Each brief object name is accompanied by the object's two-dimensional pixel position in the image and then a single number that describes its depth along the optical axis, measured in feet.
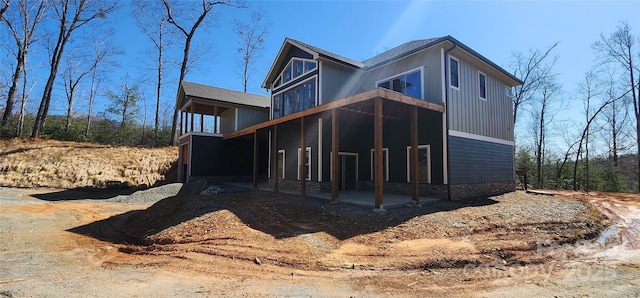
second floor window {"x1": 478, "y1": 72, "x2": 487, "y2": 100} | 40.34
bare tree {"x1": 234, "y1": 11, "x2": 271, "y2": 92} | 104.99
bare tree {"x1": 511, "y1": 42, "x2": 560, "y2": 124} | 81.35
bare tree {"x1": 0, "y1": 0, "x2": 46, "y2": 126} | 65.74
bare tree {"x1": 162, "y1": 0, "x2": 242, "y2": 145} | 79.25
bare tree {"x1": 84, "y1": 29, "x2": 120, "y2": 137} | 93.09
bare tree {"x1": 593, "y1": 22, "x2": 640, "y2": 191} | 73.51
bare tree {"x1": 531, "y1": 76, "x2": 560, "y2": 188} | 77.56
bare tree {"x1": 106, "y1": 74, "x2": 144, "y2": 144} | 85.20
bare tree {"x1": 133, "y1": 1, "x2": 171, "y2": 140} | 88.99
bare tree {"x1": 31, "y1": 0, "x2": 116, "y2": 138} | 66.13
